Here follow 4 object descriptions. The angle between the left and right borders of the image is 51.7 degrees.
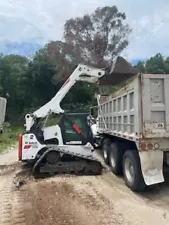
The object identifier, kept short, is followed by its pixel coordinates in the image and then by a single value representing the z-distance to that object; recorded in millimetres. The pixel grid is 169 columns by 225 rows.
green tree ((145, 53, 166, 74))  22039
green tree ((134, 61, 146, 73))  22478
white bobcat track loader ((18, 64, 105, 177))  4808
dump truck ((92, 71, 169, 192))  3479
